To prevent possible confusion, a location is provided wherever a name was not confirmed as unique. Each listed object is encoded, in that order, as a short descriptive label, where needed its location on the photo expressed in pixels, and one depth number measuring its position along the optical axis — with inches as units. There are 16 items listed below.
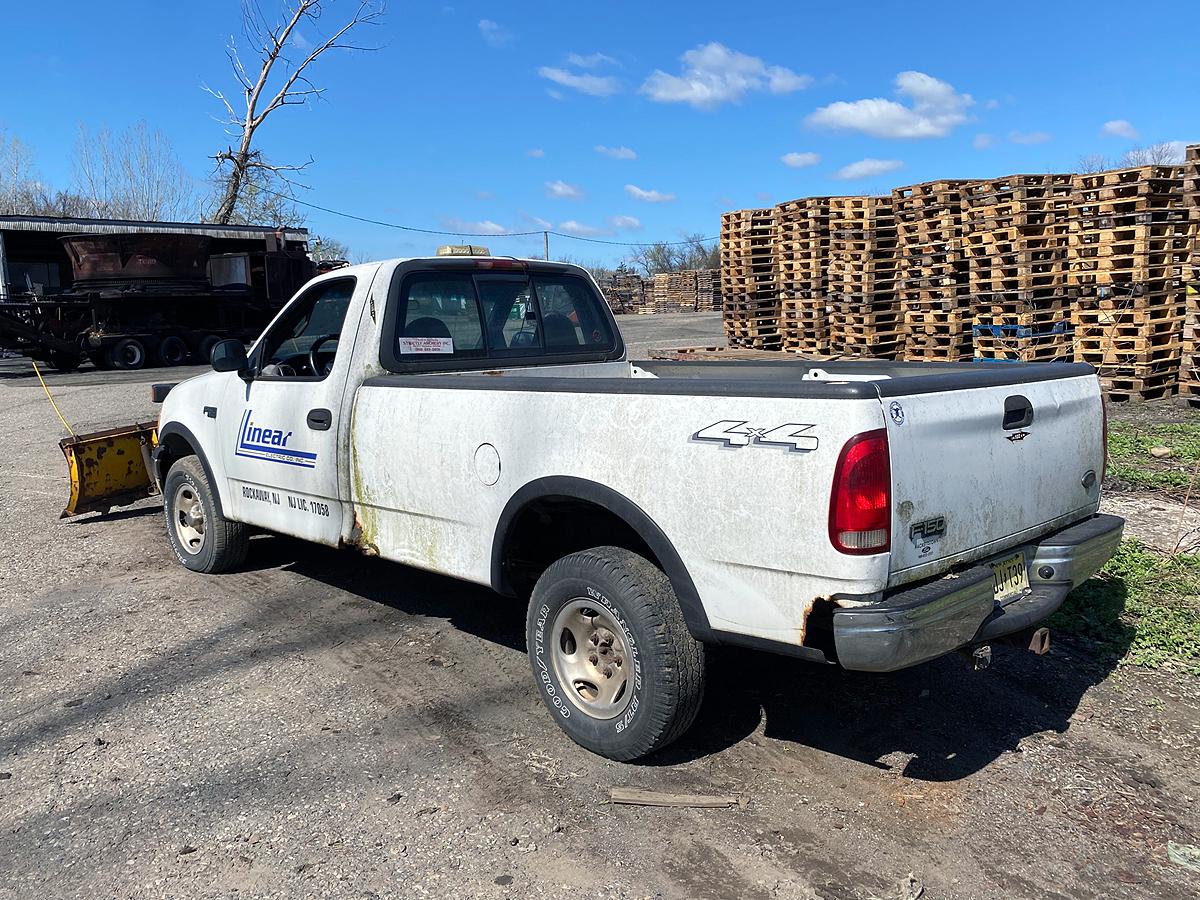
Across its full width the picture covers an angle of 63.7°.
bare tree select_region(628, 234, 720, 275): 3196.4
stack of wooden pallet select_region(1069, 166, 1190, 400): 454.6
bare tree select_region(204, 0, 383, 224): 1550.2
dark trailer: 900.0
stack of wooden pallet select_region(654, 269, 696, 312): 1920.5
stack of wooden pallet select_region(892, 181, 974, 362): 548.1
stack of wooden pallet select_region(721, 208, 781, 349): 711.7
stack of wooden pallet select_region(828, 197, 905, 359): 611.5
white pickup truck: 118.4
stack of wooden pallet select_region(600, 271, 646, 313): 2043.6
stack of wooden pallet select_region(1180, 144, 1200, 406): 441.1
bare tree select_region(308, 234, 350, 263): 2186.5
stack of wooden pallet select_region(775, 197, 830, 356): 650.8
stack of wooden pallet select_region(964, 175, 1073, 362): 497.7
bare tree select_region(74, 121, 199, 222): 1876.2
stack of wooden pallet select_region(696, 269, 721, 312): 1861.5
